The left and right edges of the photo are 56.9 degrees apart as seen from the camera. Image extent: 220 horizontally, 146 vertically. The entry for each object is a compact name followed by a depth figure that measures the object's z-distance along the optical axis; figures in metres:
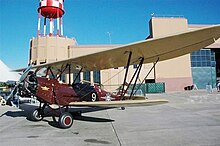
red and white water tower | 33.78
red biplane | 6.07
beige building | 32.38
